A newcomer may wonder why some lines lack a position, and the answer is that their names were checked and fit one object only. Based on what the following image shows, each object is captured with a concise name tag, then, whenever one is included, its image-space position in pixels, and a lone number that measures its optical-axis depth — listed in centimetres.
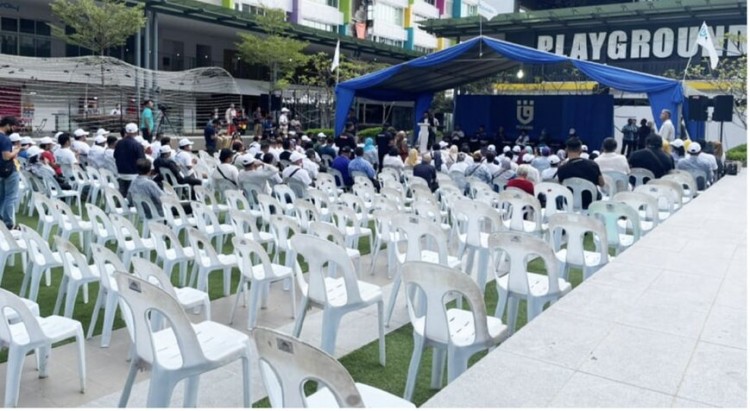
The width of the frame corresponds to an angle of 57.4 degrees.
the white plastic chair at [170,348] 315
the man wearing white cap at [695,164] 1187
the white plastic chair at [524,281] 432
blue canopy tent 1473
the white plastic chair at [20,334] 349
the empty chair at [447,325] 342
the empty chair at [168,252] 533
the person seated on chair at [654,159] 1080
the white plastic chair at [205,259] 515
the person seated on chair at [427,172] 1083
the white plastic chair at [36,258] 507
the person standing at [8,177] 803
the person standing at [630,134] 2057
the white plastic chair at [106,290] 424
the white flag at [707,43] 1533
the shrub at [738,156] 1655
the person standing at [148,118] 1746
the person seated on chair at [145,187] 750
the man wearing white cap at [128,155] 1001
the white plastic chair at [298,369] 221
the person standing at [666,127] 1386
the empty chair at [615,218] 614
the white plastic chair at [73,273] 454
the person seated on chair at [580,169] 876
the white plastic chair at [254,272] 477
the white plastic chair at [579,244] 508
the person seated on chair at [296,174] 952
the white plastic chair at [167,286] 384
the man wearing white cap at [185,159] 1086
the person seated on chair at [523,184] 870
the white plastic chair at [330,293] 419
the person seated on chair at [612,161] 1004
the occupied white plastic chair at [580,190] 856
